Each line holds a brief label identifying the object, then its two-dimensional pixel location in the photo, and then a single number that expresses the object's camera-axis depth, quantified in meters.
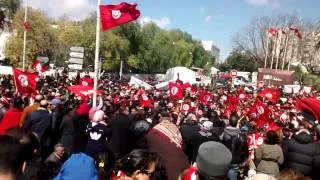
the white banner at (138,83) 15.51
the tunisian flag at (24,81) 6.74
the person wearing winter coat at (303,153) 4.00
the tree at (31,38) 26.40
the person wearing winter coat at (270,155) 4.00
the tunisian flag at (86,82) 9.39
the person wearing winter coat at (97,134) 4.19
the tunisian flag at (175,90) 10.54
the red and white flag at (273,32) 33.62
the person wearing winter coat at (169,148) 2.41
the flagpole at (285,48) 39.81
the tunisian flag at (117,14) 6.64
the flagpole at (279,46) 39.98
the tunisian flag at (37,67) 11.66
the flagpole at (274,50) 39.78
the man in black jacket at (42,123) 4.39
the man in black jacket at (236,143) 4.44
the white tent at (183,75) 22.77
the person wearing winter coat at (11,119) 4.36
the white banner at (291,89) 24.22
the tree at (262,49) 40.38
